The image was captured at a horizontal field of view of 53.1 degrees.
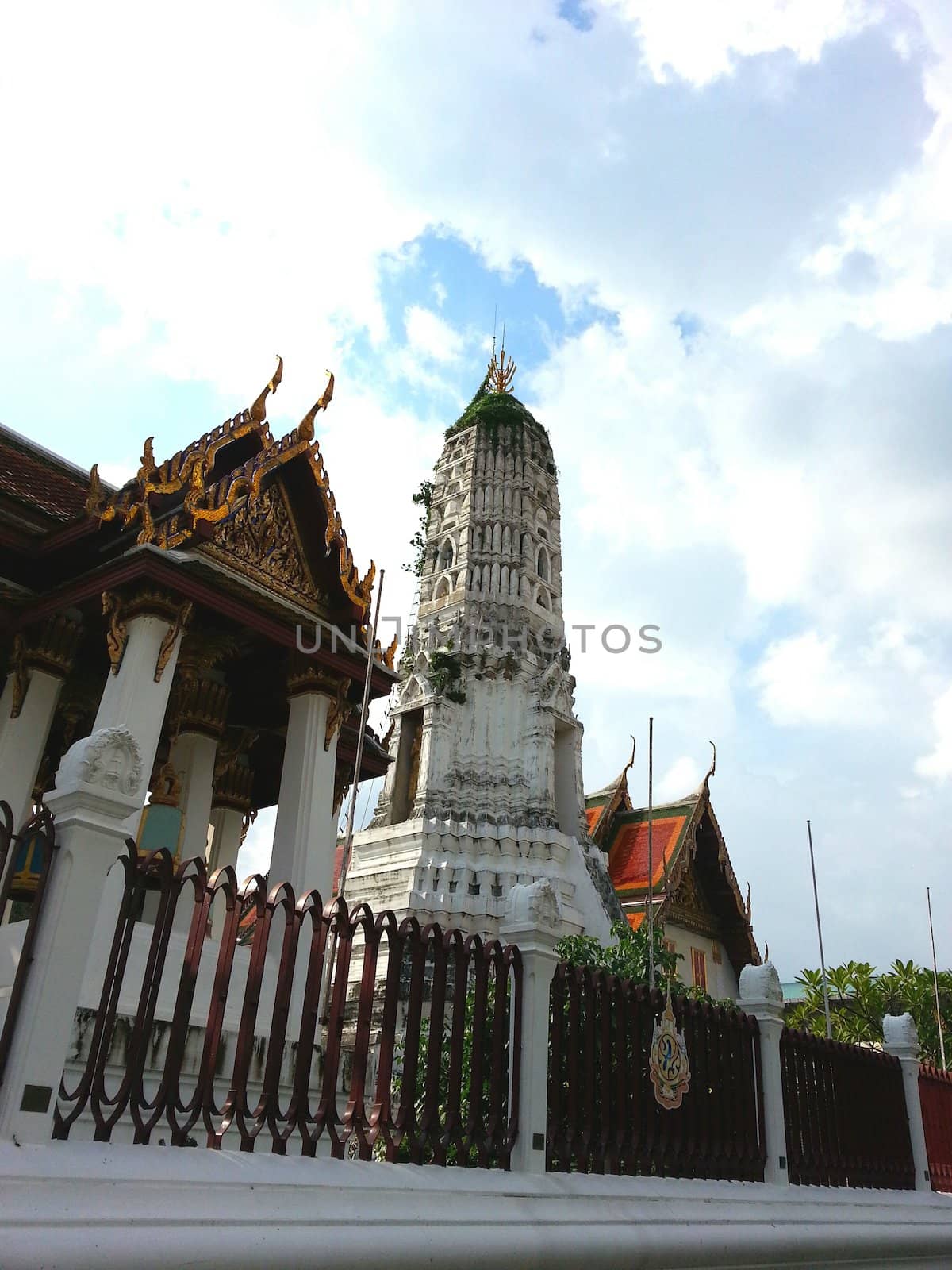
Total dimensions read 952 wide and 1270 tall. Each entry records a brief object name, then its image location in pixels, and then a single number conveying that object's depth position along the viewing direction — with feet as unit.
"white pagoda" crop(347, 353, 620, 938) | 73.20
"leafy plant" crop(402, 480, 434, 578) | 93.86
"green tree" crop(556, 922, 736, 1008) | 53.57
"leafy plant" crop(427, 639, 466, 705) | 82.02
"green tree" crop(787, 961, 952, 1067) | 94.22
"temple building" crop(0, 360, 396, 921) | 23.32
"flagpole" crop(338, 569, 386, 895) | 27.50
